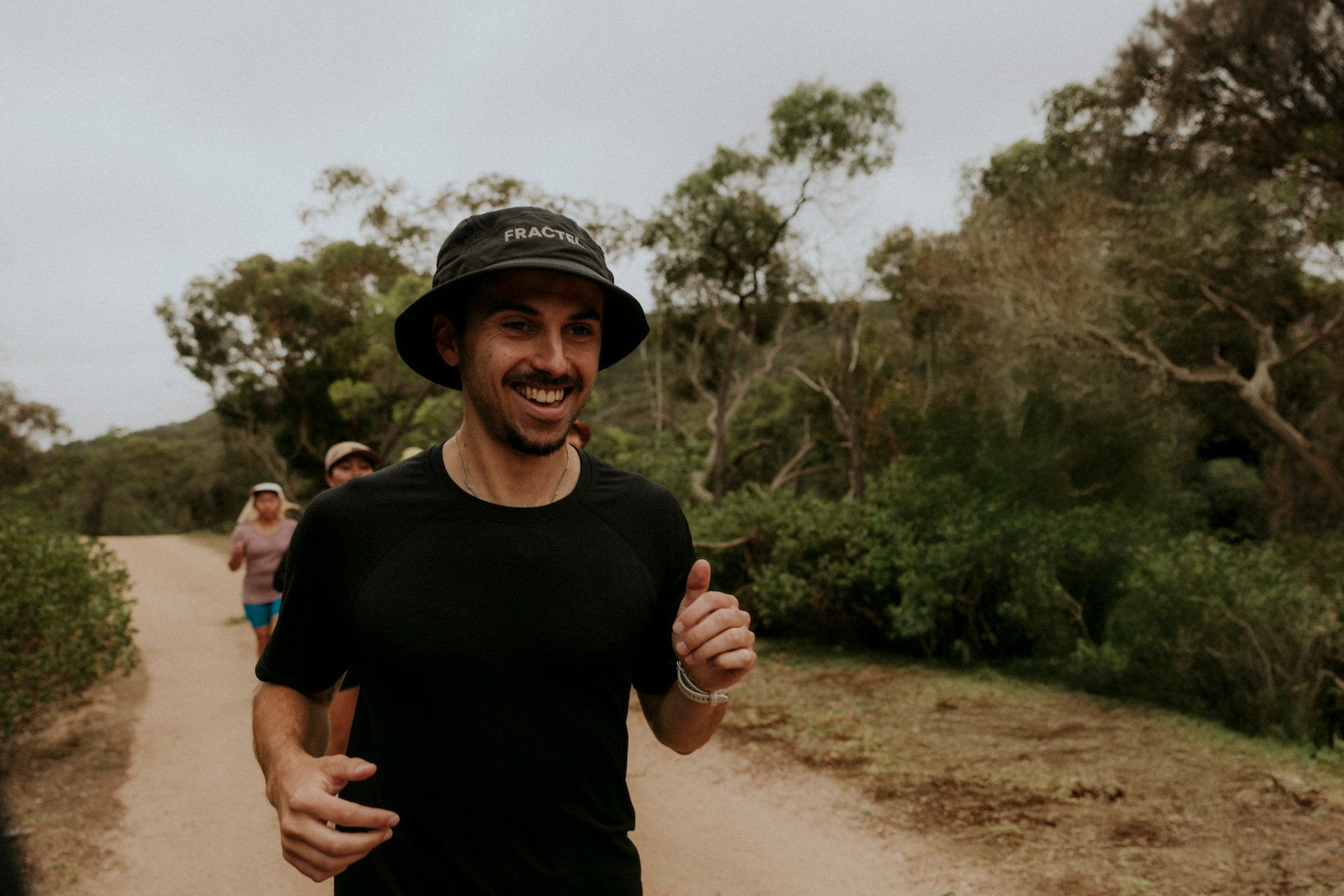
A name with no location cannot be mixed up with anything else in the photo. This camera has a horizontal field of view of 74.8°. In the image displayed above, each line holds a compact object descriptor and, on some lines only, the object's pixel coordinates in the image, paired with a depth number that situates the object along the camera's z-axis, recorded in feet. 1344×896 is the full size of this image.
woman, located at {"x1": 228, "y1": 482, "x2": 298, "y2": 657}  24.12
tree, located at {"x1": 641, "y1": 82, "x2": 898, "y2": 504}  42.52
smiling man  5.27
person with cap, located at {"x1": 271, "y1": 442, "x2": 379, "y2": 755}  19.29
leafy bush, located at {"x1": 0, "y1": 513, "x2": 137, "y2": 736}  21.13
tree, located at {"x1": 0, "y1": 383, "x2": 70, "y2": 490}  89.61
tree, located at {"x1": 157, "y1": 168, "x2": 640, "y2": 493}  56.18
